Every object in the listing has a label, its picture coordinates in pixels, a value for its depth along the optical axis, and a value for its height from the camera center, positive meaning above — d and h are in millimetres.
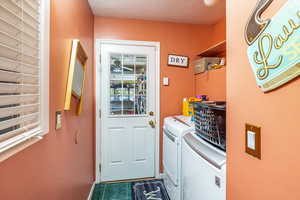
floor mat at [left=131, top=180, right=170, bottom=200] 2084 -1242
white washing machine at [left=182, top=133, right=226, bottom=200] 914 -467
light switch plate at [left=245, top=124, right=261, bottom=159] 612 -157
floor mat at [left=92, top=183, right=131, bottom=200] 2101 -1255
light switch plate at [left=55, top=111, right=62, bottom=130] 1084 -138
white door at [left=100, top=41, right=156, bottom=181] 2395 -167
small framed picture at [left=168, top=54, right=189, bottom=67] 2521 +630
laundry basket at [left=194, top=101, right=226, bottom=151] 1053 -163
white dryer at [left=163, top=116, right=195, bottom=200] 1606 -566
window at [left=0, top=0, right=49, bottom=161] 623 +123
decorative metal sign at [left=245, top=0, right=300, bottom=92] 457 +182
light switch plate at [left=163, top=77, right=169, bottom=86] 2506 +300
